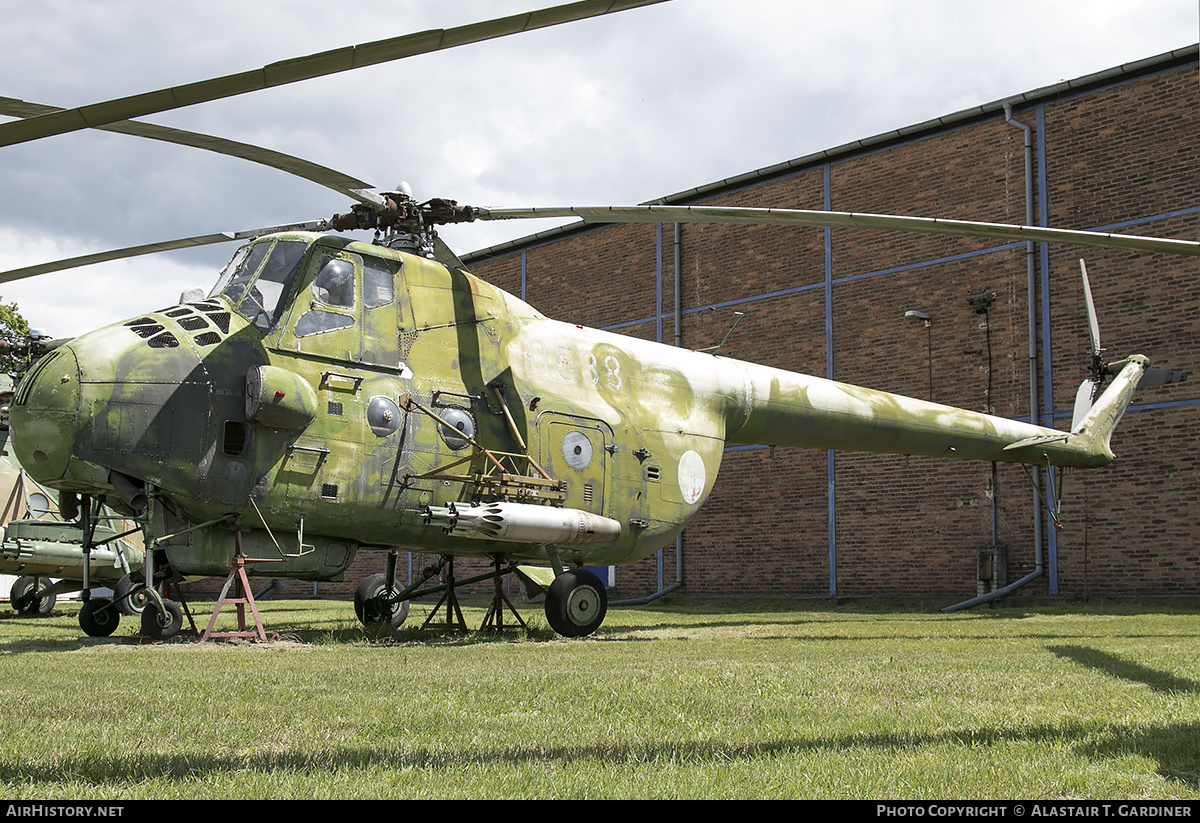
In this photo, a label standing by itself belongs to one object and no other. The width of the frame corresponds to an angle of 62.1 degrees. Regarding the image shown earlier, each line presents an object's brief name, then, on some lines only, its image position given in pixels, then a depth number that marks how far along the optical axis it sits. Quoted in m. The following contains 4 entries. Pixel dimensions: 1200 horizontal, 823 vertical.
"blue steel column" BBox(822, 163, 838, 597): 20.68
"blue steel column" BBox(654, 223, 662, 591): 24.20
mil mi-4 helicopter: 9.00
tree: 16.27
